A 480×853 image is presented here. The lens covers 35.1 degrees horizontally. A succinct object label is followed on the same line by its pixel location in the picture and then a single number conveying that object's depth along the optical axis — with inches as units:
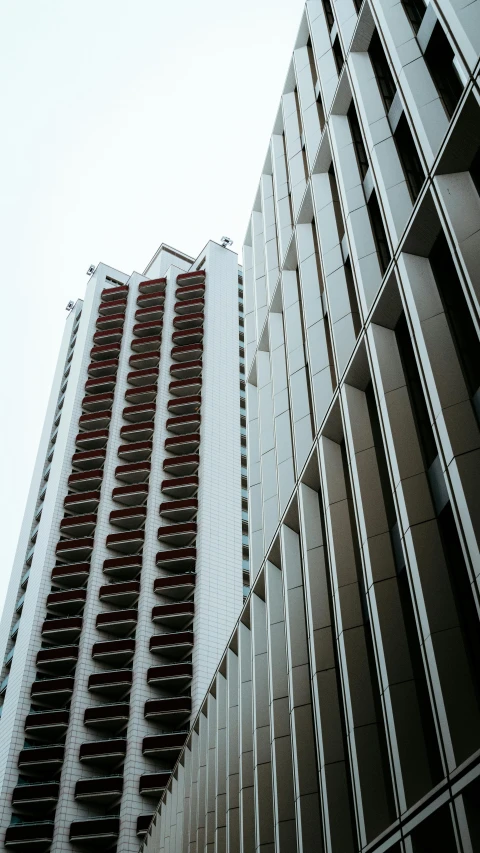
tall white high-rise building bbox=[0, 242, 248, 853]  2033.7
